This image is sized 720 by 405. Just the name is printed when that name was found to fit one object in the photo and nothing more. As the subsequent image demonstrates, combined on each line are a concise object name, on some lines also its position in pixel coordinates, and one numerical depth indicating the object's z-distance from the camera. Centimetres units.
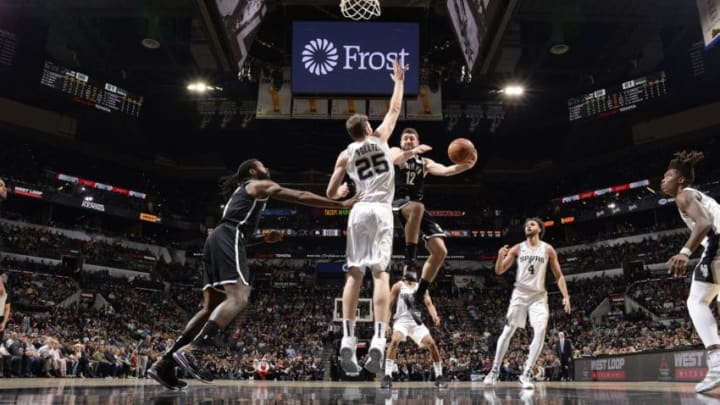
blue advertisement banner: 1331
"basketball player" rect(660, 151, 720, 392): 548
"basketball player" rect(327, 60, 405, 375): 511
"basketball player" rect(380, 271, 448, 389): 919
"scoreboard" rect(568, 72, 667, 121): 2466
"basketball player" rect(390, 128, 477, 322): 679
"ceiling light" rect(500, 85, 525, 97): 2464
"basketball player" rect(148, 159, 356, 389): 556
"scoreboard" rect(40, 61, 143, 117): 2538
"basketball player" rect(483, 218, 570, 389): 806
